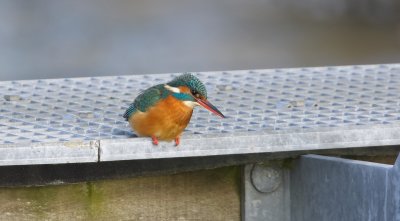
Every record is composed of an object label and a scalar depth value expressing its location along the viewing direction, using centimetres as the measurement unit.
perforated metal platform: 446
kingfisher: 521
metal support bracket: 399
